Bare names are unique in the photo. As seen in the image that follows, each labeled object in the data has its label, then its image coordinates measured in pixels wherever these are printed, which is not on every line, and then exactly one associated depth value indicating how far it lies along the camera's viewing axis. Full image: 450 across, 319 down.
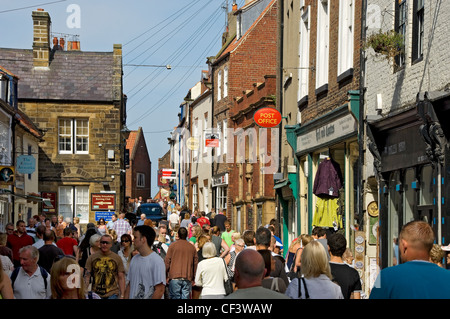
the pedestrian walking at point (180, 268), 13.64
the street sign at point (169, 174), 72.56
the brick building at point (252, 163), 35.78
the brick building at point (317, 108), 20.08
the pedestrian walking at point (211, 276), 11.95
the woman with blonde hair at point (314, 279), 7.11
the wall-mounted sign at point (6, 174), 28.42
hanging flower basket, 15.87
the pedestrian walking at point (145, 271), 10.34
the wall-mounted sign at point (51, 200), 41.22
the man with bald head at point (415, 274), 5.43
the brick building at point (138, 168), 88.61
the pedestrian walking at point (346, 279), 8.63
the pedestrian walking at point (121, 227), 24.27
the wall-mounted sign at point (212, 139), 43.39
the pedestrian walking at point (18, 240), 16.67
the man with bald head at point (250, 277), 5.59
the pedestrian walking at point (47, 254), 13.80
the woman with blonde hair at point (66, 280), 7.92
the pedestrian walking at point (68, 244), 16.41
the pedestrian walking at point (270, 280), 8.67
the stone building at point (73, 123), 42.34
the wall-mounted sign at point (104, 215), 38.03
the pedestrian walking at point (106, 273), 11.23
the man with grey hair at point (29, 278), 9.10
